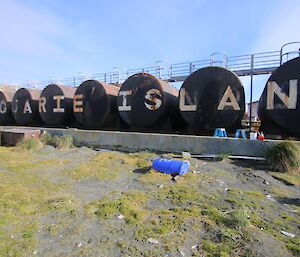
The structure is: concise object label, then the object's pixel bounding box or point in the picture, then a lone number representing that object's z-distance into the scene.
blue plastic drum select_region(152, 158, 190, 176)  6.72
